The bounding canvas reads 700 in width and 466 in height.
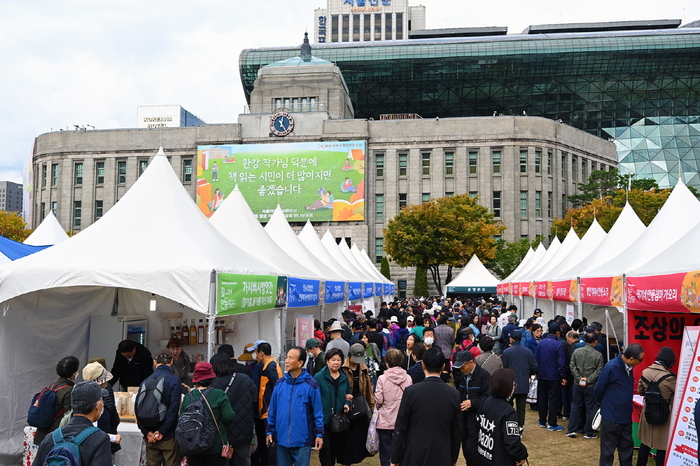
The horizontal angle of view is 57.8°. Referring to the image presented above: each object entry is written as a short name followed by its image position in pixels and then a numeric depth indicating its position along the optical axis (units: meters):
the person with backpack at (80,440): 4.02
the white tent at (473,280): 33.75
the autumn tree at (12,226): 40.91
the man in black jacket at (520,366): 9.80
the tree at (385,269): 54.53
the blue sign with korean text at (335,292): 15.62
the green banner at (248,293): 8.39
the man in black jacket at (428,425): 5.33
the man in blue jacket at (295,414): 6.36
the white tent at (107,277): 8.02
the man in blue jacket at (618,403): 7.59
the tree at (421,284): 52.31
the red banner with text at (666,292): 7.08
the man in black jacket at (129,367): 8.13
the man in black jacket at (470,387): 7.23
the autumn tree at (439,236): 46.03
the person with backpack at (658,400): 7.18
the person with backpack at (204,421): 5.77
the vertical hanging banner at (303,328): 12.29
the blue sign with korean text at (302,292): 11.66
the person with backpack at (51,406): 6.32
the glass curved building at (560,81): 73.38
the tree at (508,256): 50.58
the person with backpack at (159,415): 6.24
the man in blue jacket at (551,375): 10.71
